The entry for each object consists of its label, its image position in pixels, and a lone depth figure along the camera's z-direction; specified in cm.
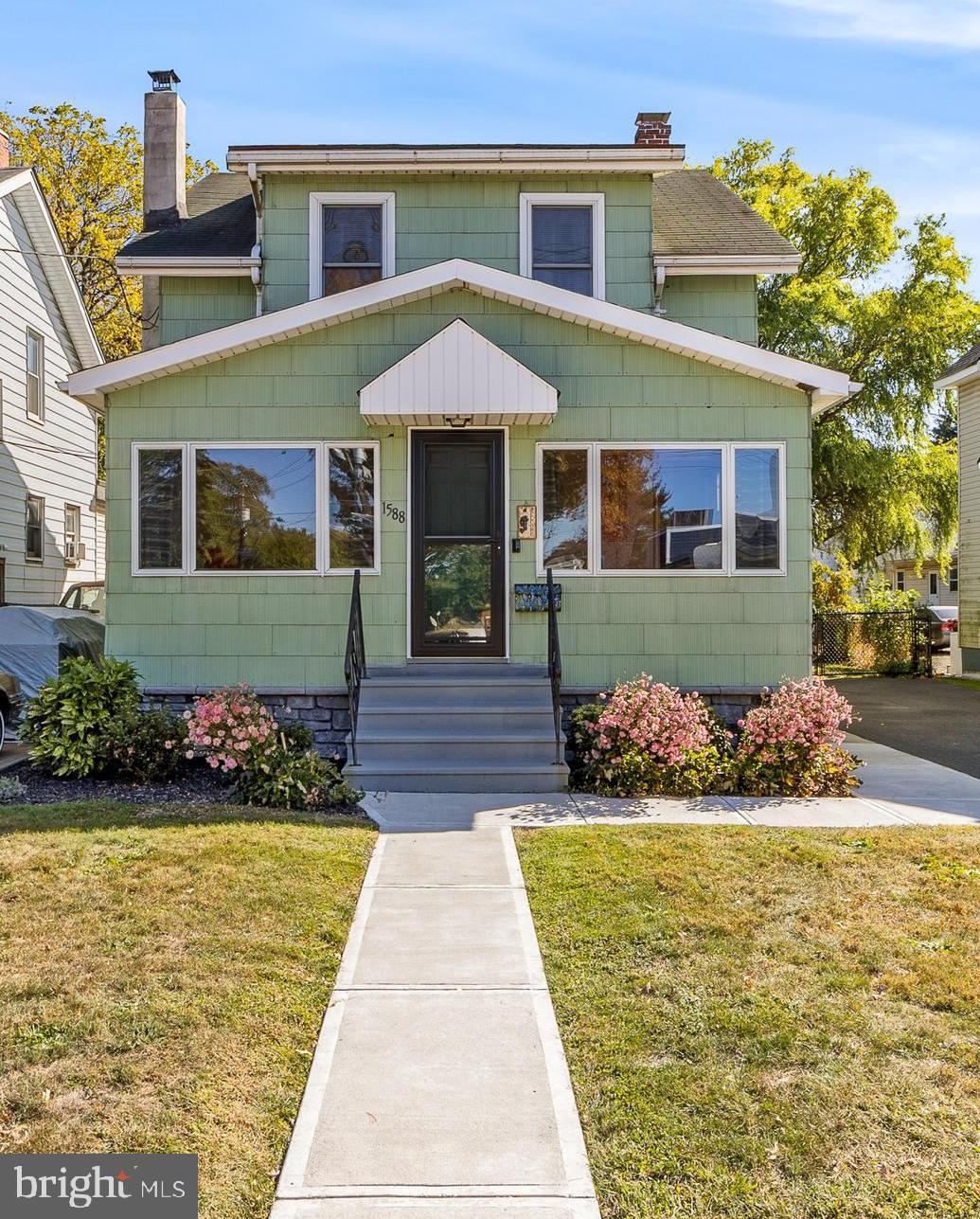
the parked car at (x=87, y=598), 1383
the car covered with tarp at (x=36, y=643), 1044
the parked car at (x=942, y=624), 2055
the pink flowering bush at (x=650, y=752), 816
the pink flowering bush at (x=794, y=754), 827
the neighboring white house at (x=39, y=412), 1506
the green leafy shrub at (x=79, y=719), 828
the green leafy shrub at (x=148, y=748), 827
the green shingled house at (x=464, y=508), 946
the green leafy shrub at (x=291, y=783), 751
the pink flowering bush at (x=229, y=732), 786
